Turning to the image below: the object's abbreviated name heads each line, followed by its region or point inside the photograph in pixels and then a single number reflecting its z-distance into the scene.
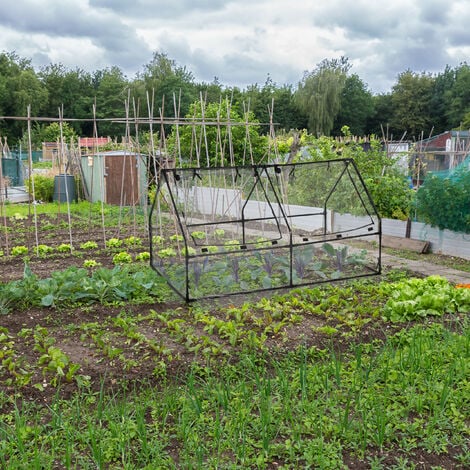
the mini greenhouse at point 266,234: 5.12
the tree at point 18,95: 37.66
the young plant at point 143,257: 7.15
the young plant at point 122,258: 7.12
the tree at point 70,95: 40.84
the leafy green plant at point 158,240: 7.39
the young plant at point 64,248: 7.79
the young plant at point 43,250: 7.72
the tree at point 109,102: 37.78
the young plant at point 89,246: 7.97
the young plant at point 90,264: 6.82
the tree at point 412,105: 45.38
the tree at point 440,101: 45.22
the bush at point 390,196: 8.98
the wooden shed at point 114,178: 14.27
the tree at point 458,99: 42.16
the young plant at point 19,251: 7.66
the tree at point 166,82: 40.12
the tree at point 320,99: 43.94
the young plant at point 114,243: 8.09
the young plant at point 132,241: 8.28
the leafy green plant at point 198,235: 5.81
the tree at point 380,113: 47.41
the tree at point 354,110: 46.43
